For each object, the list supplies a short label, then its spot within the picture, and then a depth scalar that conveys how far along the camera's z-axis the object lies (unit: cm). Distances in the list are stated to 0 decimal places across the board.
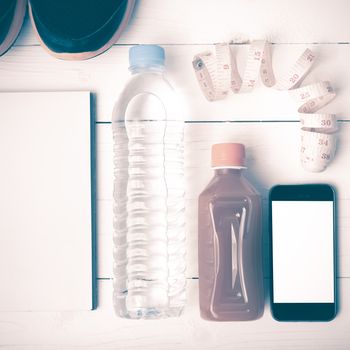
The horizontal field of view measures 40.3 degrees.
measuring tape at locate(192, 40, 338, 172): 78
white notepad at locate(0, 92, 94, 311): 80
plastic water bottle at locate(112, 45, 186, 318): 80
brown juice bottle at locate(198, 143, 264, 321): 76
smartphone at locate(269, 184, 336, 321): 78
